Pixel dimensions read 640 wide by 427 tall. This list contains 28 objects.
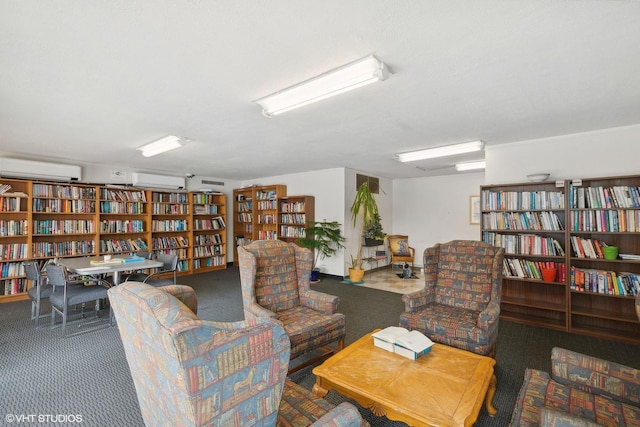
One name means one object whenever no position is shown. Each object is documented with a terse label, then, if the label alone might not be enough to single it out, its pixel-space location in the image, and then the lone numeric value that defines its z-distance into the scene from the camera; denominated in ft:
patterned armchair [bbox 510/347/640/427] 4.58
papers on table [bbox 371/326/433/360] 6.56
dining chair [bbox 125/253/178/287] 14.05
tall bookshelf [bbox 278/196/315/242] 21.58
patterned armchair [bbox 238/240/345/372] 8.02
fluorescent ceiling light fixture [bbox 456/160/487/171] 17.72
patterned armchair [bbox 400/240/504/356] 8.09
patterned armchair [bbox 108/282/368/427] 3.10
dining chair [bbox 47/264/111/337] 10.82
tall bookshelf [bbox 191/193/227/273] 23.62
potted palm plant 19.22
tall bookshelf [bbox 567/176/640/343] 10.68
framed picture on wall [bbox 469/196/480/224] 22.08
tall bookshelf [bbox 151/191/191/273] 21.44
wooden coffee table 4.88
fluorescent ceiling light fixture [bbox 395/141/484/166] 13.33
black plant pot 22.00
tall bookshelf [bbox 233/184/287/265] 23.51
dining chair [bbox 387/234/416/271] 22.57
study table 11.46
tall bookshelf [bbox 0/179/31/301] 15.55
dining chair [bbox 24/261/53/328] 11.73
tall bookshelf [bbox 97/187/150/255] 18.99
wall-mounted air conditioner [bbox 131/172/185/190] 19.95
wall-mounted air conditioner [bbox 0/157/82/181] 15.35
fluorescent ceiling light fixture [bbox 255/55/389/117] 6.44
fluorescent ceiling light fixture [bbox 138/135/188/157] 12.62
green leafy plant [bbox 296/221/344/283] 19.83
